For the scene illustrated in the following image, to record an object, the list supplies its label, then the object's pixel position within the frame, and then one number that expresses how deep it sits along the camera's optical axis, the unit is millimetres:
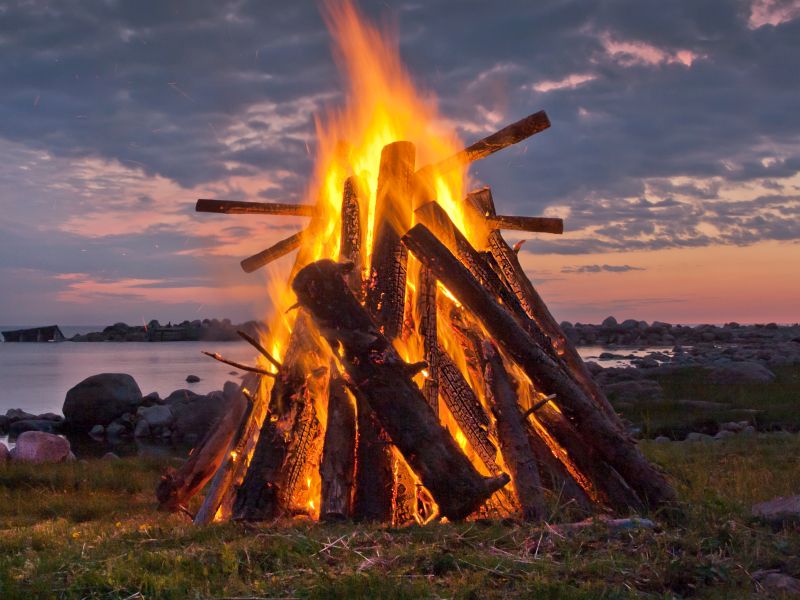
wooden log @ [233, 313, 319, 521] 6750
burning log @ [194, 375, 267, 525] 7640
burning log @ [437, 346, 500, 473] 7074
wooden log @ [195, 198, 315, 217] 9703
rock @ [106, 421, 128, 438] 24203
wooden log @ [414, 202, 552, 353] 8047
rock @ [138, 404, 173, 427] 23641
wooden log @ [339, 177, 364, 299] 8062
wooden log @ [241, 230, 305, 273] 10172
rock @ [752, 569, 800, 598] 4649
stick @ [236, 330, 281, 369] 7052
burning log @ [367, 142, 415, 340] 7453
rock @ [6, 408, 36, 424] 25578
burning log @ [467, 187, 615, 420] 8875
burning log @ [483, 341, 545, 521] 6555
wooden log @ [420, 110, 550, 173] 8211
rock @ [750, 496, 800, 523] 6242
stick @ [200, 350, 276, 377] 7027
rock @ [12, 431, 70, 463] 14421
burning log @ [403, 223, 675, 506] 6922
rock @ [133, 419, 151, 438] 23359
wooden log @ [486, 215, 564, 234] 9516
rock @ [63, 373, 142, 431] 25500
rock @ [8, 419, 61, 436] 24141
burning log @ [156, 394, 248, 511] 8828
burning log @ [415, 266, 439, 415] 7129
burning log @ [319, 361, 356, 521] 6324
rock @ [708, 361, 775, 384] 24594
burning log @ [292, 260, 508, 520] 6102
